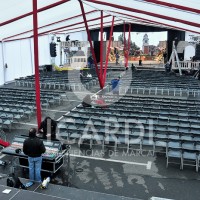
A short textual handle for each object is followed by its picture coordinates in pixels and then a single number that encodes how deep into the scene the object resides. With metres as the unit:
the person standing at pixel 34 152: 6.93
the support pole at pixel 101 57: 18.49
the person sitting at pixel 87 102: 14.23
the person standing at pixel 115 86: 18.97
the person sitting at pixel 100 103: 14.25
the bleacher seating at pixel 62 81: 21.25
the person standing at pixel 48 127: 9.36
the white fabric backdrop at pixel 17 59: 25.30
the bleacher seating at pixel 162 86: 19.12
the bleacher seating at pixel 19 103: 12.32
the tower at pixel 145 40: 41.78
